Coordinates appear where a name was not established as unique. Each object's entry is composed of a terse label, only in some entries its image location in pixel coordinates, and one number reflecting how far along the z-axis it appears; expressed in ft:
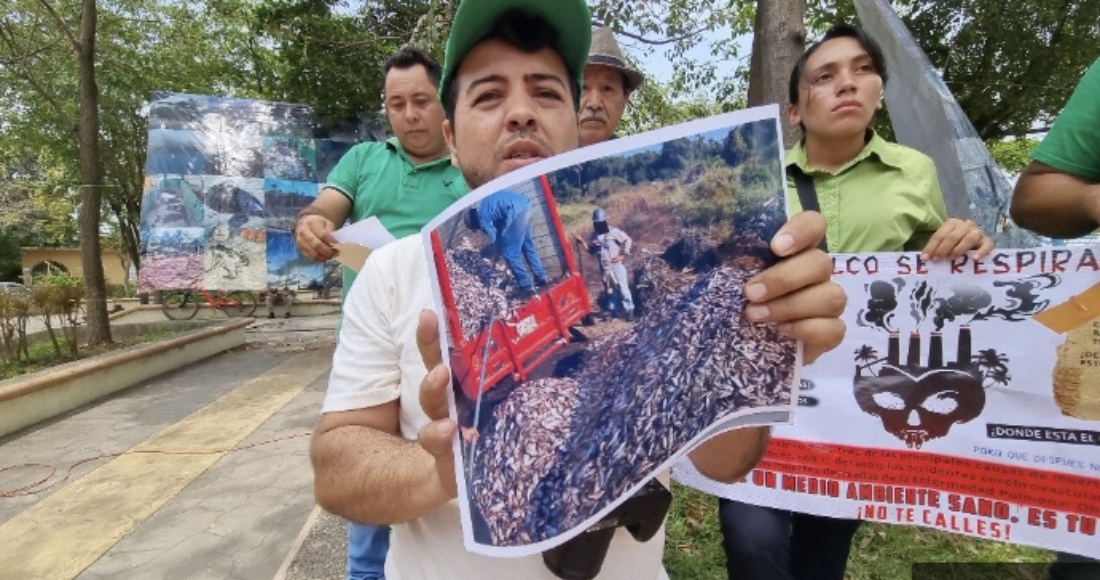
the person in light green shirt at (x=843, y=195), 5.48
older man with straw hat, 7.55
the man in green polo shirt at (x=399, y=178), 6.88
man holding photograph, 3.22
